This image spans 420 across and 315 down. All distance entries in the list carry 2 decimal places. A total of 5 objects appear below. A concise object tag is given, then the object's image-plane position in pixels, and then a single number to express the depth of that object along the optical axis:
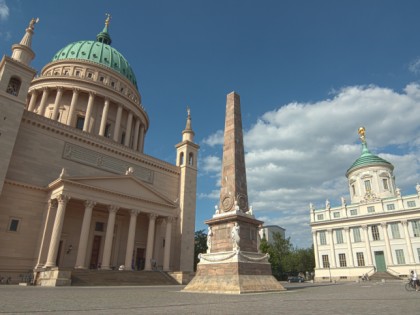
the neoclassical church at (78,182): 27.00
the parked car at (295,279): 49.88
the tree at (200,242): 53.80
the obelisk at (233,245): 15.11
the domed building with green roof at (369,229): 47.78
